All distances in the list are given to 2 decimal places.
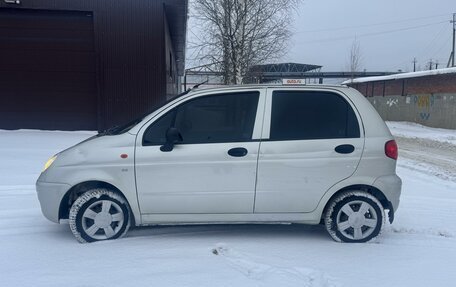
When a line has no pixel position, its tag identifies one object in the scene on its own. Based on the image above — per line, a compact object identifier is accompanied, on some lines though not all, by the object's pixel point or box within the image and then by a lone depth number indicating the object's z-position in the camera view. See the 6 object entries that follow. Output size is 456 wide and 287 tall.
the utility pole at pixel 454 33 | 44.69
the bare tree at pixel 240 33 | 17.64
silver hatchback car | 4.39
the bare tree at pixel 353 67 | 43.25
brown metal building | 14.33
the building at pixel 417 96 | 24.17
